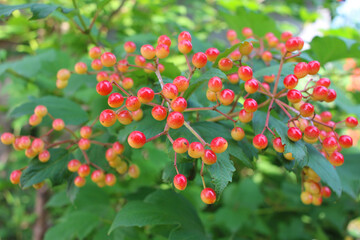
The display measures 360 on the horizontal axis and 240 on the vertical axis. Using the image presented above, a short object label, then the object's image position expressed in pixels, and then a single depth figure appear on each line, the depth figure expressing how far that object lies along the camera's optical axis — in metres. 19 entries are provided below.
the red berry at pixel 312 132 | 0.24
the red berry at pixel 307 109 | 0.24
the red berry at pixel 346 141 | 0.26
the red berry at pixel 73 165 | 0.28
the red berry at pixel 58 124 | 0.29
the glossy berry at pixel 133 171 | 0.31
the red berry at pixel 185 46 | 0.25
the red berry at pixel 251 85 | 0.24
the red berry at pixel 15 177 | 0.29
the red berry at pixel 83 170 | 0.28
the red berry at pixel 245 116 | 0.25
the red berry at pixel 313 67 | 0.25
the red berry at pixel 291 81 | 0.24
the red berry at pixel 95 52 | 0.29
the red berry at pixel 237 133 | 0.25
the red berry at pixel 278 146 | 0.24
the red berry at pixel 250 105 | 0.24
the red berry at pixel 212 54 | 0.26
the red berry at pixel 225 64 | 0.25
